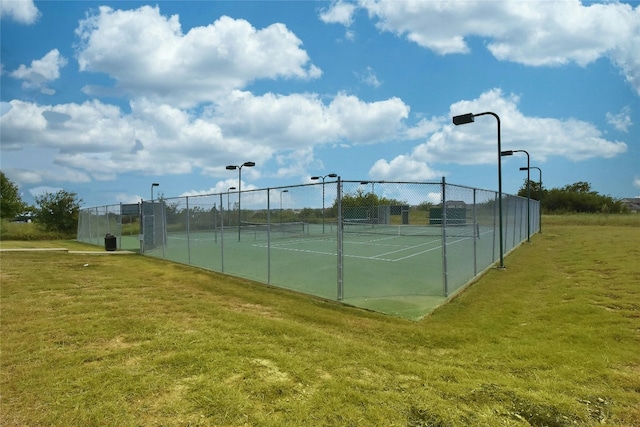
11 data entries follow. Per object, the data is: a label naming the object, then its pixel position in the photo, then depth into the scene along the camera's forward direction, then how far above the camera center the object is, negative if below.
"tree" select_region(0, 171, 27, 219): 50.12 +2.06
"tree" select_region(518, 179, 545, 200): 60.26 +3.55
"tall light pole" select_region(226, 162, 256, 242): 20.43 +2.54
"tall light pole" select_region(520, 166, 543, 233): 20.82 +2.28
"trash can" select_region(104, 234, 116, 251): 18.67 -1.27
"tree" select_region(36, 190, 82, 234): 28.48 +0.17
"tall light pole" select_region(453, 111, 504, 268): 10.80 +2.48
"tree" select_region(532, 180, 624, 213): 56.66 +1.62
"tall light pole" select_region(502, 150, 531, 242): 15.62 +2.34
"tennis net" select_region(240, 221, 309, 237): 21.51 -0.90
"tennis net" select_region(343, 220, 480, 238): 26.30 -1.15
